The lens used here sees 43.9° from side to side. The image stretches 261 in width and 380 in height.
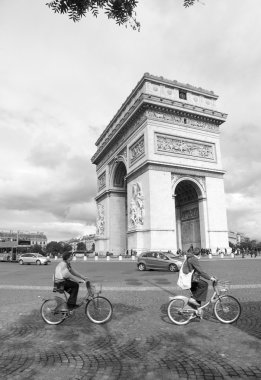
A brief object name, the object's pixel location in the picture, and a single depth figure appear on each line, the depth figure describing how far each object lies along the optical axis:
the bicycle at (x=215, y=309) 6.48
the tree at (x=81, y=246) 150.24
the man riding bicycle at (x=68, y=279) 6.67
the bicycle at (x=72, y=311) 6.68
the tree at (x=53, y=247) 126.76
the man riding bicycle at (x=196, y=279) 6.60
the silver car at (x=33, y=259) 36.00
